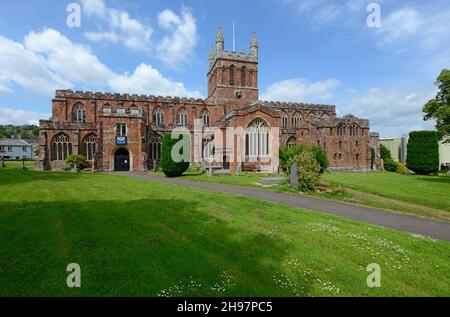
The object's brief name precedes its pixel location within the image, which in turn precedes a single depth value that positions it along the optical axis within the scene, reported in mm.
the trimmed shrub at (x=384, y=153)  46000
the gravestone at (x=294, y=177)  17891
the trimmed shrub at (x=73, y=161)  30547
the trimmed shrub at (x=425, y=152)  32906
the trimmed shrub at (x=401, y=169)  38250
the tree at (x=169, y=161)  25250
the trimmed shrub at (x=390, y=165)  41562
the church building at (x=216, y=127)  31672
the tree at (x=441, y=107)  21878
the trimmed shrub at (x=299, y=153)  19406
